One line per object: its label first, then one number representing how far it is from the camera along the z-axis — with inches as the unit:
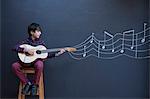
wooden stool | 141.9
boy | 138.6
